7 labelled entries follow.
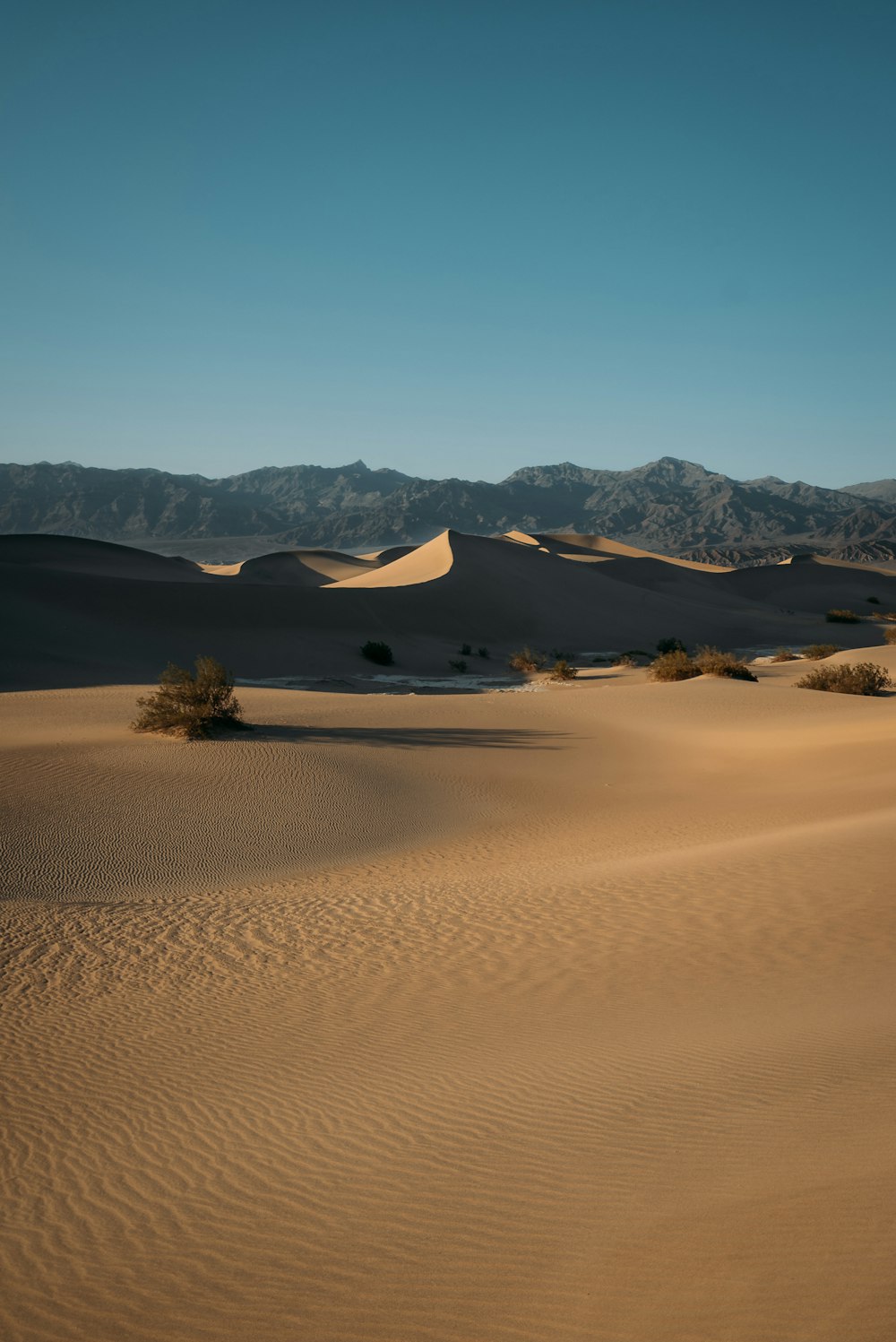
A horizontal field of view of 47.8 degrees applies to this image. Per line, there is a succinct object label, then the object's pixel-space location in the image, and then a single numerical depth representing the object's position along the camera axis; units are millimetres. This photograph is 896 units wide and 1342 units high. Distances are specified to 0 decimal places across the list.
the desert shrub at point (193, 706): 15859
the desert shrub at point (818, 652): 34375
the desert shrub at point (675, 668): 27016
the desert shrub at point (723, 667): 27073
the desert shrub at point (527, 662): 33844
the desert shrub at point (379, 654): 34019
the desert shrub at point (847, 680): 24734
